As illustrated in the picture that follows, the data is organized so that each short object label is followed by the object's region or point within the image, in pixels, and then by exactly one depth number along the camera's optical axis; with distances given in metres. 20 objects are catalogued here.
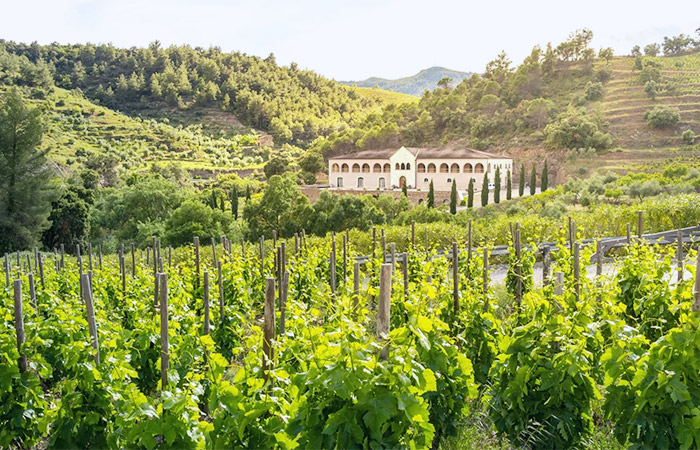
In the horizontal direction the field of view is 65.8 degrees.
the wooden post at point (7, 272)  9.04
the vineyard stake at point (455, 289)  5.73
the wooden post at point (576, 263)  5.24
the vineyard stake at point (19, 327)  5.05
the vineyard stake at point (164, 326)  4.25
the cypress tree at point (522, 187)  45.09
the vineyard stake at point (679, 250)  7.90
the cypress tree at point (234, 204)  47.36
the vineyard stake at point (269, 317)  3.79
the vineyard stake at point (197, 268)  8.33
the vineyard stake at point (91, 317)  4.50
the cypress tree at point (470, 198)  40.62
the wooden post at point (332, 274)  7.81
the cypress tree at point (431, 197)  40.94
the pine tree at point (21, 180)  32.22
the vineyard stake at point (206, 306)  5.55
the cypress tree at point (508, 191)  42.49
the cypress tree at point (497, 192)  41.47
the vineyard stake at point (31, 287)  6.89
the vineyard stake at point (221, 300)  6.96
